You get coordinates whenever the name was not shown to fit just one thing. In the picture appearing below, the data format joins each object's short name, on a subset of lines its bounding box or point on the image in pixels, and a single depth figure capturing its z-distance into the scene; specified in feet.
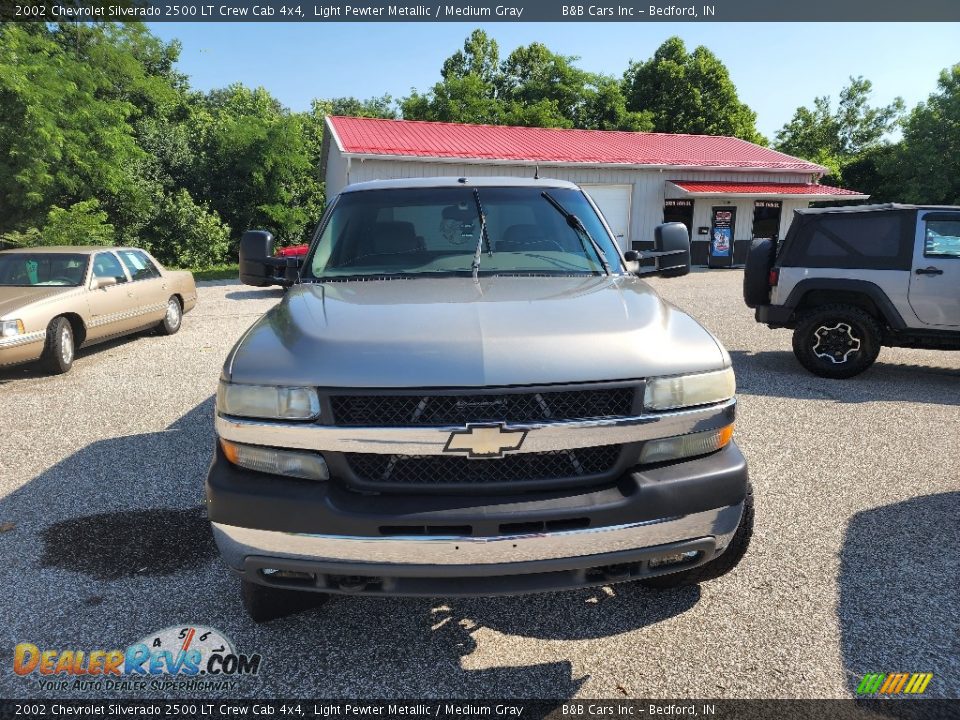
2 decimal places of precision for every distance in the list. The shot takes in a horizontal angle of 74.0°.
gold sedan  22.85
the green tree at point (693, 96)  148.87
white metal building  66.23
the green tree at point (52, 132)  60.34
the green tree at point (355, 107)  201.70
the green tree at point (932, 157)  117.80
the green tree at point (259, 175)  89.71
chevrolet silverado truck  6.91
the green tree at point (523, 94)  128.88
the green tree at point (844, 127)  190.70
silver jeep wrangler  22.97
